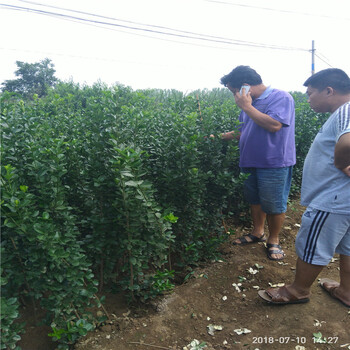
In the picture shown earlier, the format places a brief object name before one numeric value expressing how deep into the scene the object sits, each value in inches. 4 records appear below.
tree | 1029.2
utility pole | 1280.8
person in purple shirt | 127.4
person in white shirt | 92.0
